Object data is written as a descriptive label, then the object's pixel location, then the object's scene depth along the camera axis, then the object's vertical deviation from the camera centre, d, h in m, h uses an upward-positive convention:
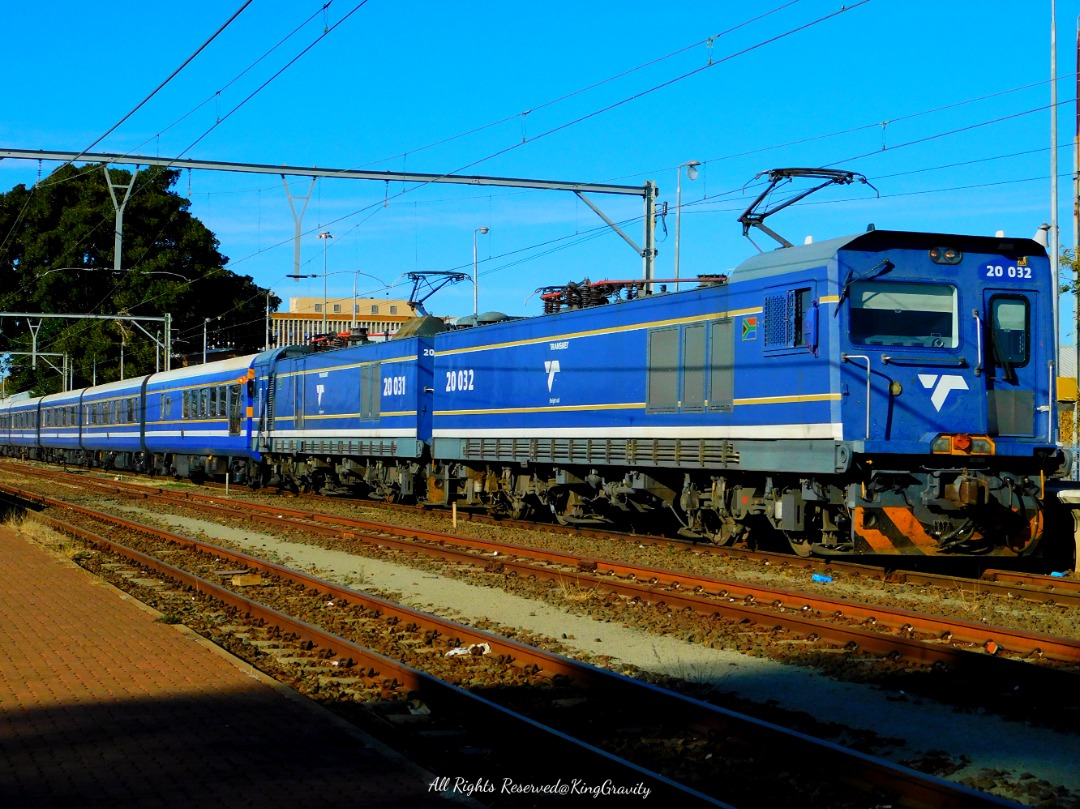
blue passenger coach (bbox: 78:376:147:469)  44.88 +0.60
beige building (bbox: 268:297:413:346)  110.62 +12.34
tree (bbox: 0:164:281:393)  65.94 +9.87
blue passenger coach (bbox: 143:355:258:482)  34.06 +0.63
